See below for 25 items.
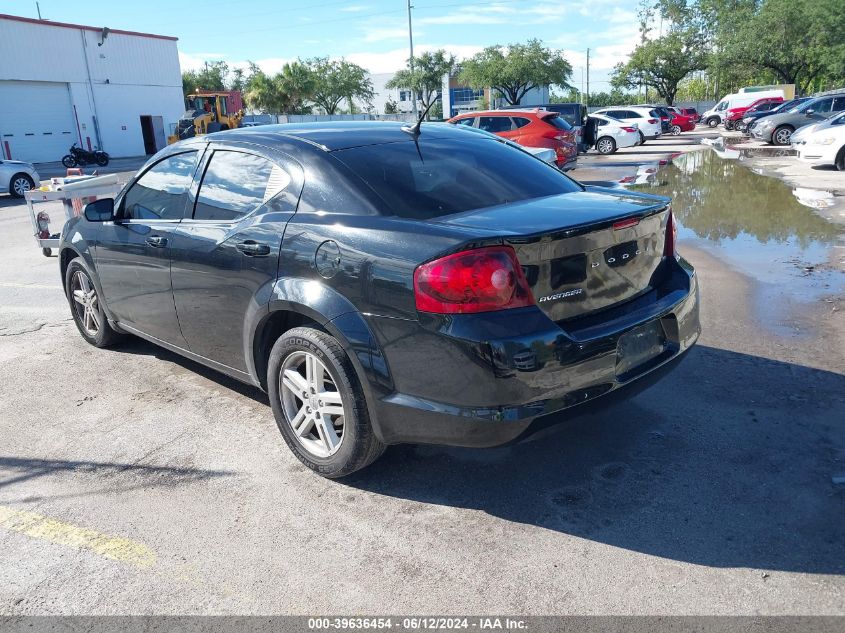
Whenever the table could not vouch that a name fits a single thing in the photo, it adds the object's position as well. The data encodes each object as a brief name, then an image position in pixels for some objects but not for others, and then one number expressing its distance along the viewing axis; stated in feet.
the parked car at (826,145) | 52.06
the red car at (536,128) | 62.75
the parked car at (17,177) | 63.36
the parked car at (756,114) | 97.14
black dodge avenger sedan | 9.55
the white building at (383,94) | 339.98
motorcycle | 113.29
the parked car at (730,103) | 131.85
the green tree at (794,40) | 144.97
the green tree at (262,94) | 239.50
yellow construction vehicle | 118.62
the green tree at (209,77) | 280.10
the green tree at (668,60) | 207.31
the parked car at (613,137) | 92.94
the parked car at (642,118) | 102.18
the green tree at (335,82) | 276.21
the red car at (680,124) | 125.80
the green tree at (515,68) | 223.71
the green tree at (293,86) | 243.60
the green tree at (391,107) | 318.65
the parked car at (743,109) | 119.53
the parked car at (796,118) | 78.18
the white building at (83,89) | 122.62
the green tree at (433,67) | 281.31
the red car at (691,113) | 133.47
